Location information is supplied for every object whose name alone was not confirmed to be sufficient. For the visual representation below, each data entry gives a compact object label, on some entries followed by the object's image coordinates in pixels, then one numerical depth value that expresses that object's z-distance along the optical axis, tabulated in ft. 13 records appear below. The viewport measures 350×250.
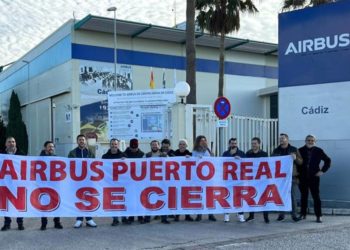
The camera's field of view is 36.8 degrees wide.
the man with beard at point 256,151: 36.01
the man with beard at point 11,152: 31.83
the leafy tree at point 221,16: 90.02
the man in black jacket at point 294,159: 35.17
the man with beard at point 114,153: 34.63
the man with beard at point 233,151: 36.04
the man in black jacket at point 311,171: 34.83
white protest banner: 32.12
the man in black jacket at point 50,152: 32.65
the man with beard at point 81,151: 34.50
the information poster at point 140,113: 46.06
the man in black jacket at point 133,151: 35.53
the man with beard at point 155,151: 35.91
